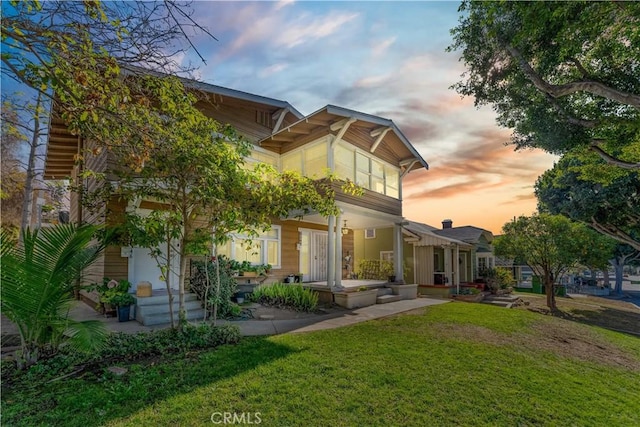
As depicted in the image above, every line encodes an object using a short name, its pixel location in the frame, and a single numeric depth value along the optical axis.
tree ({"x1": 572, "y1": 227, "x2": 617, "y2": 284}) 12.92
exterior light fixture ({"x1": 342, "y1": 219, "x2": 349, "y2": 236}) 14.06
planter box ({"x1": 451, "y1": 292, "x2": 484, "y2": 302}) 14.92
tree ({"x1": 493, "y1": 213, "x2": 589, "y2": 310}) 12.86
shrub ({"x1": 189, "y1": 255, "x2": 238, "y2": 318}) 7.86
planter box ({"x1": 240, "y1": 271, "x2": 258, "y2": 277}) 10.31
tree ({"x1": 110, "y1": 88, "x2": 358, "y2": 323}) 4.80
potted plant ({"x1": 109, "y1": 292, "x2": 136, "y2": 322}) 6.84
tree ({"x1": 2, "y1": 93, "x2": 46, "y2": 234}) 9.10
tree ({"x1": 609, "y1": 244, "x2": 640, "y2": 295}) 24.09
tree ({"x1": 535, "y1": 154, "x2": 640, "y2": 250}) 12.21
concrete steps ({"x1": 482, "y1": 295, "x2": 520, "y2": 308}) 14.39
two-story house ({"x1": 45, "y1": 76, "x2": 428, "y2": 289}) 9.01
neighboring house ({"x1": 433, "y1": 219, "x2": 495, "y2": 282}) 20.25
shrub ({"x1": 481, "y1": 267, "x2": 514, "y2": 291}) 18.76
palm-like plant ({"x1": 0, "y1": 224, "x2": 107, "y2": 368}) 3.90
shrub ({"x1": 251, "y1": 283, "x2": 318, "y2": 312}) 8.91
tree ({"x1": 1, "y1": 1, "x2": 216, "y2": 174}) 2.92
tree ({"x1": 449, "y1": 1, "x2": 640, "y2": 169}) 5.28
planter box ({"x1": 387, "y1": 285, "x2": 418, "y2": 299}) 12.27
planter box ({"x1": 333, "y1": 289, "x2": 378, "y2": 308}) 9.73
